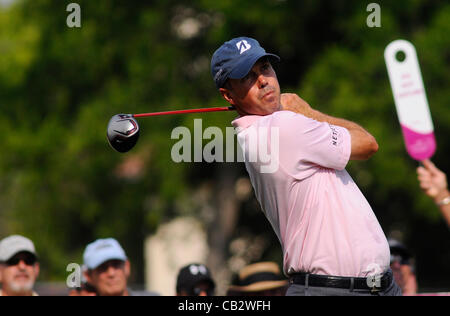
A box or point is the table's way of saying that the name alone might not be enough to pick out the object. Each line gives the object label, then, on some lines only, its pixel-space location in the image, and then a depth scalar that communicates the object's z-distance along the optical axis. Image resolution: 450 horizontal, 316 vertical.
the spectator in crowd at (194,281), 15.67
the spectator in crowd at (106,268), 15.30
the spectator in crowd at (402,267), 15.84
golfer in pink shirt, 8.87
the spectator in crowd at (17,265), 15.12
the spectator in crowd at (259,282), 17.08
